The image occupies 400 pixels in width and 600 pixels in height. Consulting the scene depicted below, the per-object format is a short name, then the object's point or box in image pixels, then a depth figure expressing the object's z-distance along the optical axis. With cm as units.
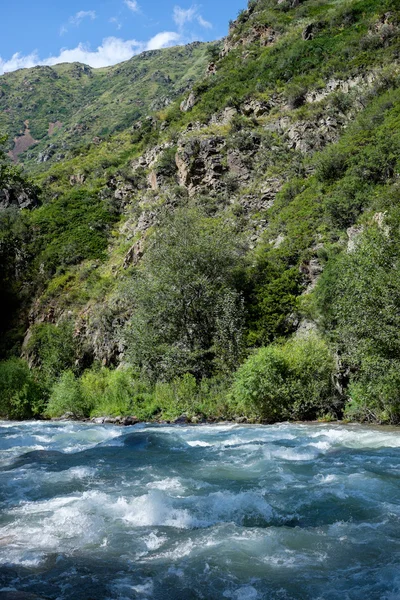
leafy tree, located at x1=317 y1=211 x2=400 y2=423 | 1738
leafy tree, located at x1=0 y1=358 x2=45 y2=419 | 3128
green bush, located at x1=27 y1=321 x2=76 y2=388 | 3884
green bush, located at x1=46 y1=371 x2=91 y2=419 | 3033
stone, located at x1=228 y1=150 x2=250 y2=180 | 4919
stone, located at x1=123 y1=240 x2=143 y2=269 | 4419
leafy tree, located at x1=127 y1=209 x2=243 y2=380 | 2903
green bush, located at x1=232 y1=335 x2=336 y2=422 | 2183
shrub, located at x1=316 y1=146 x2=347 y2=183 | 3859
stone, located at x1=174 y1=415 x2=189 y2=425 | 2448
